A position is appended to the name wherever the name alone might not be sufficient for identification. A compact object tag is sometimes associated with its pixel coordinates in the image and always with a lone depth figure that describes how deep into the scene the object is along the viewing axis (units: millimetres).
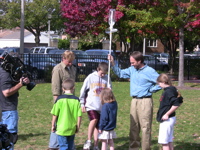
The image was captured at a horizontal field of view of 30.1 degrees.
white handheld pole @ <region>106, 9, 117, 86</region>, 7221
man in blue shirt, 6441
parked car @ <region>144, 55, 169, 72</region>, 22781
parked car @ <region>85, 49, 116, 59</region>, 27328
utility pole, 21516
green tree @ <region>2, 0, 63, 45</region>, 39312
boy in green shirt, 5727
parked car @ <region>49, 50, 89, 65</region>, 19734
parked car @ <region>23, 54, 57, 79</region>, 19375
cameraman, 5785
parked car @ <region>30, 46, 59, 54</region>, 34016
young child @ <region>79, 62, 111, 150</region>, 6762
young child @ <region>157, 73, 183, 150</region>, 5973
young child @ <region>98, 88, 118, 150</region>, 6227
